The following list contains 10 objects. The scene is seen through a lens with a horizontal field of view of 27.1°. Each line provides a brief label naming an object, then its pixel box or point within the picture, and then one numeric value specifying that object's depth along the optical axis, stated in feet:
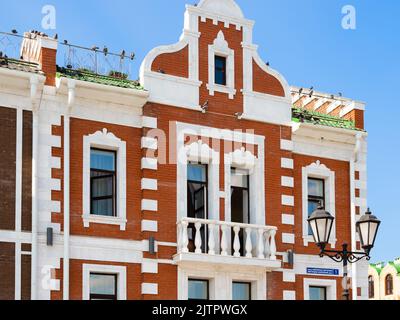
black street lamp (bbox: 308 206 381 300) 51.08
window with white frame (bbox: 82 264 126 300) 66.39
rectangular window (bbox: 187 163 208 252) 72.54
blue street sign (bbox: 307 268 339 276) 75.74
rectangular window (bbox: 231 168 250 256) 75.05
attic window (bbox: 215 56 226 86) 76.02
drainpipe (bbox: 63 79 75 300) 64.54
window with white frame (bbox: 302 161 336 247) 77.87
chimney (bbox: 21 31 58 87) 68.03
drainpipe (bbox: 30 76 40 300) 63.41
